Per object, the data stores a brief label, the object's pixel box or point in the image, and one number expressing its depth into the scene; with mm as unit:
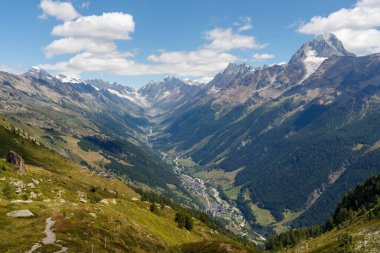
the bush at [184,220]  182125
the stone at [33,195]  139750
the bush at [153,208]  193638
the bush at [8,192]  128250
